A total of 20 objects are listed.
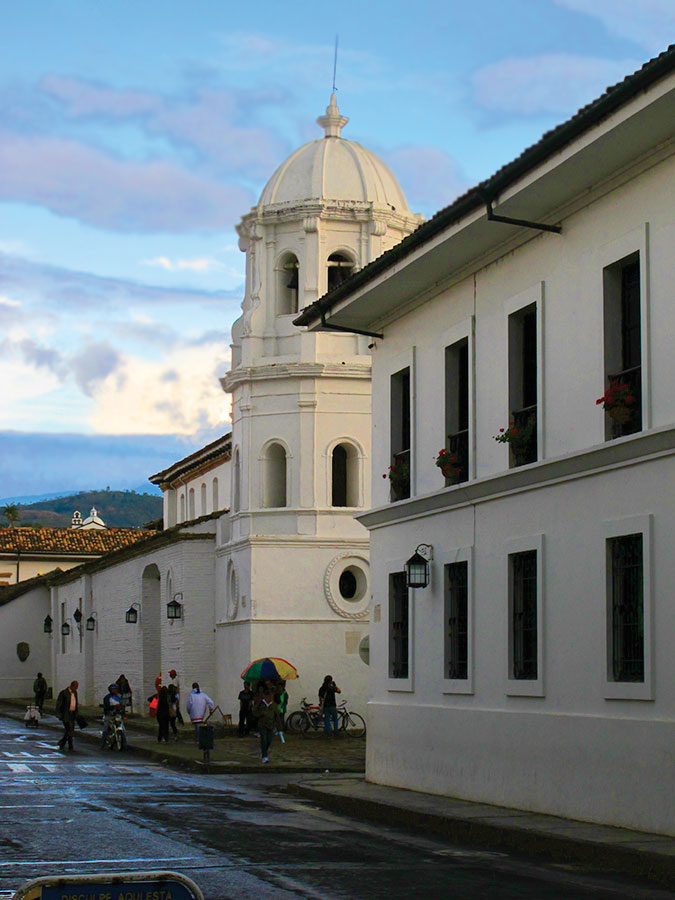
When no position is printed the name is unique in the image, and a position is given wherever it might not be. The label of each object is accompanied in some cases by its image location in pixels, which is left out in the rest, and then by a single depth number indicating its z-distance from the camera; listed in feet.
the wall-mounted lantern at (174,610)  133.49
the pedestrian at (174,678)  130.97
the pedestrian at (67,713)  107.34
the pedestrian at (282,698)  117.18
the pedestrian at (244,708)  120.37
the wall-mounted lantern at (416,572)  66.85
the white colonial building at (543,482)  48.01
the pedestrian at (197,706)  108.47
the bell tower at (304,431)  124.77
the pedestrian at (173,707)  113.50
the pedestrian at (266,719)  91.15
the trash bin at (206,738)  89.30
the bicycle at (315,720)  120.78
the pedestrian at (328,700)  117.39
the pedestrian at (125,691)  152.87
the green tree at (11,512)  404.61
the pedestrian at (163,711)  111.75
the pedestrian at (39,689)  177.06
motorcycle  107.76
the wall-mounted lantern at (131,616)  151.73
